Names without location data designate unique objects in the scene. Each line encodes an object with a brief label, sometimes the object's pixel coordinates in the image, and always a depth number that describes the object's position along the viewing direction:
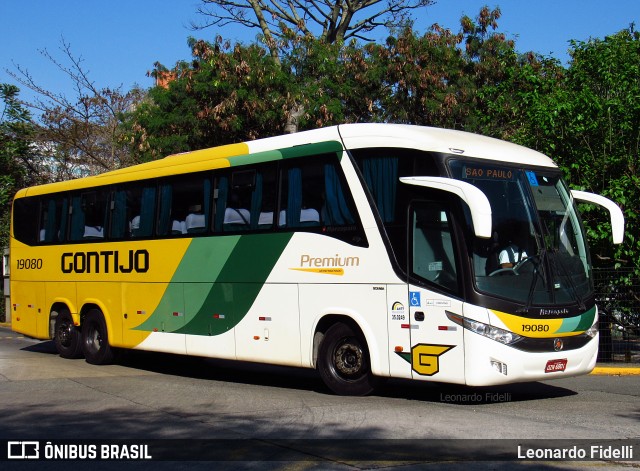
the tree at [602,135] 15.32
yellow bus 10.07
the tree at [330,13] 31.52
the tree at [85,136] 33.77
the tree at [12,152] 34.38
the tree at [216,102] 23.58
